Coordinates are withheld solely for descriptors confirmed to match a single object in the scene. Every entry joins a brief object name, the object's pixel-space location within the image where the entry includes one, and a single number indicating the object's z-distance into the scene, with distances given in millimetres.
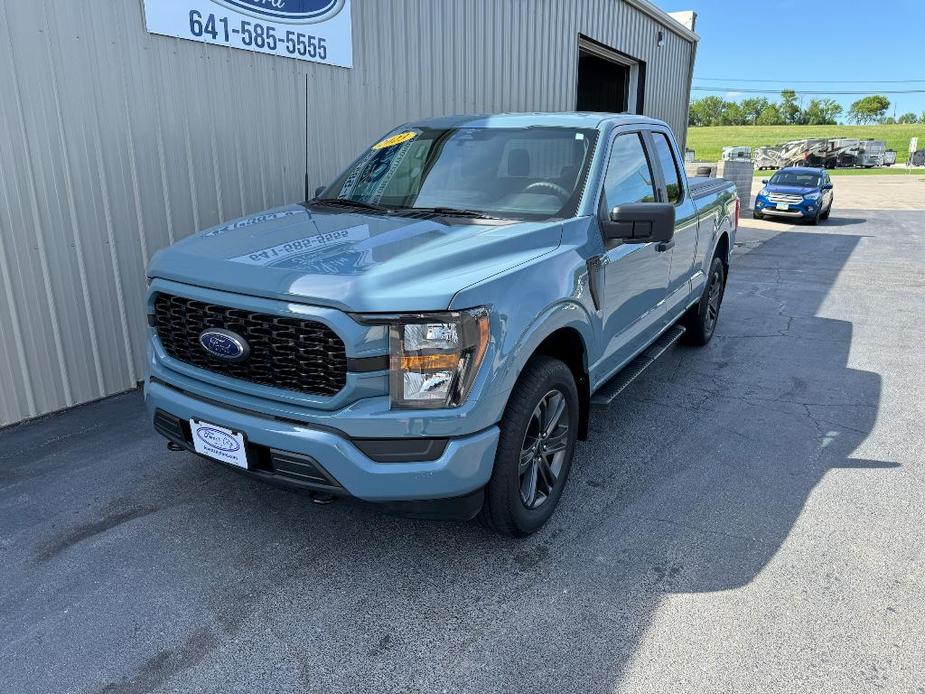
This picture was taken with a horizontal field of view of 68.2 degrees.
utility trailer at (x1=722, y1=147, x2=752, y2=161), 51412
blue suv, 18453
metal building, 4398
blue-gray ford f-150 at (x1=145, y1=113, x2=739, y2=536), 2545
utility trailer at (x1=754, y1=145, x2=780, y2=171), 55294
